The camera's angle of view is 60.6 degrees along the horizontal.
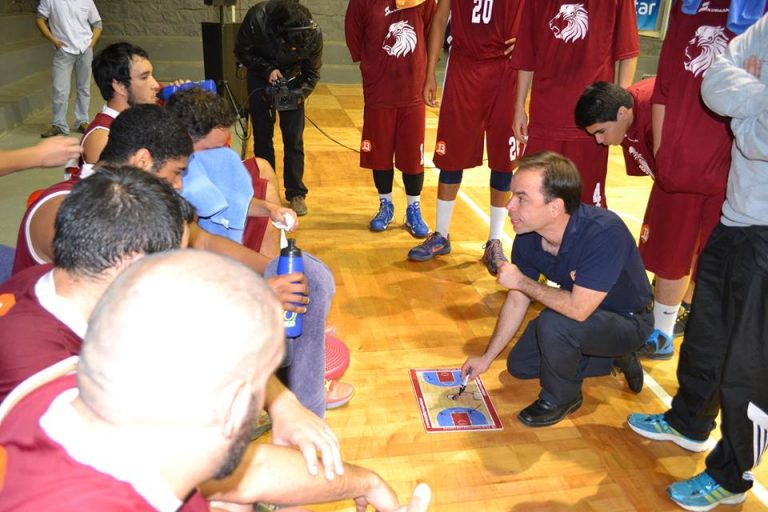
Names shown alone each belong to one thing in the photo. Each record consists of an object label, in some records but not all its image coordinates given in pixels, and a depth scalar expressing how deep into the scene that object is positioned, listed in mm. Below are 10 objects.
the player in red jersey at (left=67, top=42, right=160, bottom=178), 2953
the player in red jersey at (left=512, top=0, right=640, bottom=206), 3135
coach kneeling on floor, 2412
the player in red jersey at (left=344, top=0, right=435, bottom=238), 4020
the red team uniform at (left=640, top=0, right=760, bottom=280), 2396
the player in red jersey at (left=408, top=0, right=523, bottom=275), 3629
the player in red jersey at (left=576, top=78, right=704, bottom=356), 2783
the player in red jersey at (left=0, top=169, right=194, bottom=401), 1282
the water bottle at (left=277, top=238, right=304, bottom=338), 1923
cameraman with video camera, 4340
